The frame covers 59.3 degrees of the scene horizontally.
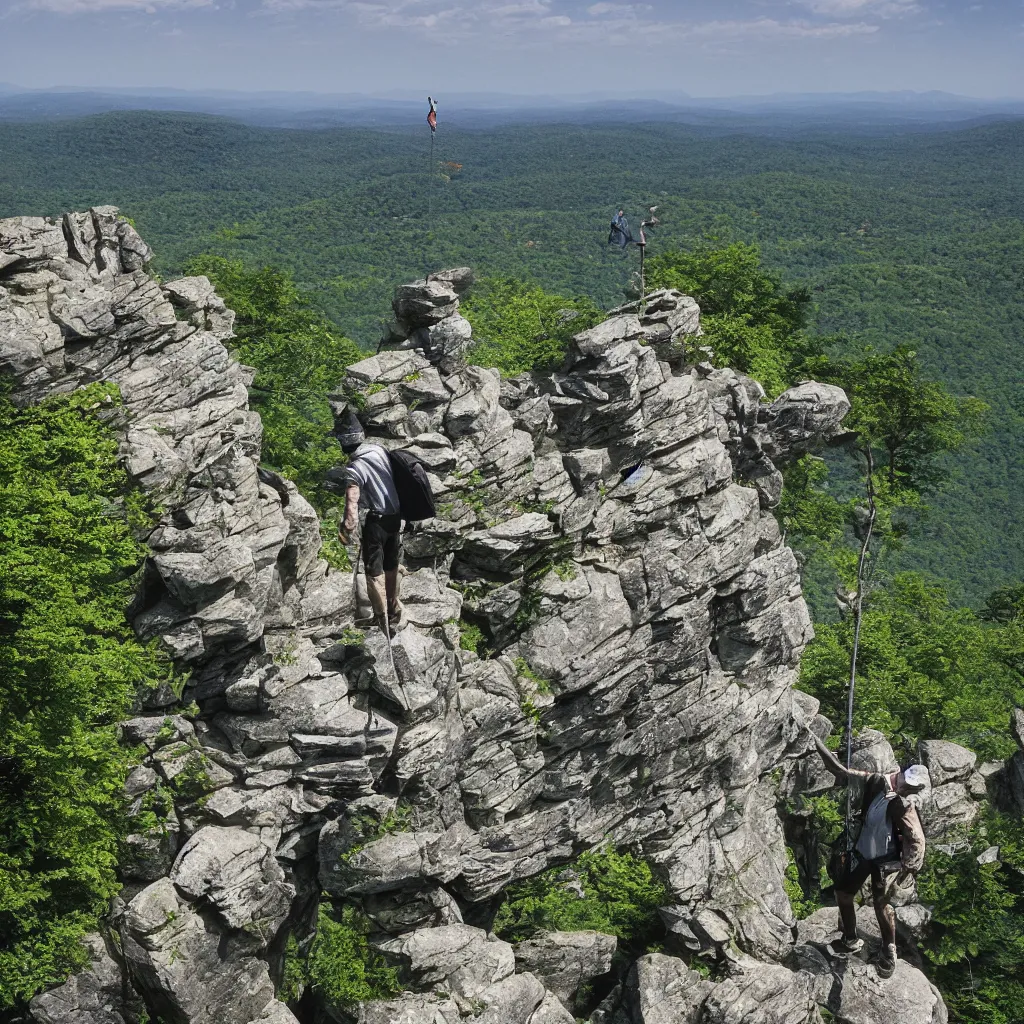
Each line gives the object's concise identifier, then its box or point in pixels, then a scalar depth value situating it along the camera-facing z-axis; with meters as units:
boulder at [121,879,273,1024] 12.36
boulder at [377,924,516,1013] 14.28
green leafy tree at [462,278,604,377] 20.41
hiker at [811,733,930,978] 12.90
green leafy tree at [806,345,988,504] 26.95
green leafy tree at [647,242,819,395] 25.30
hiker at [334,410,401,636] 11.95
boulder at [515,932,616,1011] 16.62
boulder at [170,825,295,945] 12.73
